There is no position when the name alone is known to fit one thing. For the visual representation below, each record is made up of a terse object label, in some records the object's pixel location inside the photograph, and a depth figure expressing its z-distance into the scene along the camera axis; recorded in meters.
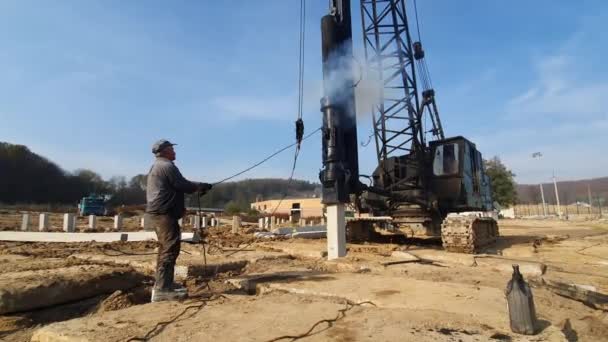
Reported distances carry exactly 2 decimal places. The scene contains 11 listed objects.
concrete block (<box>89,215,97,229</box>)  15.13
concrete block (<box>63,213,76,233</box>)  13.62
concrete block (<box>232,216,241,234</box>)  16.24
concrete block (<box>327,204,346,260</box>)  7.16
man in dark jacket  3.97
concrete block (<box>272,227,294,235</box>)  14.54
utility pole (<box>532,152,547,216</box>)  48.68
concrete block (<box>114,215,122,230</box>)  15.82
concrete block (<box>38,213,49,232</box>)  14.17
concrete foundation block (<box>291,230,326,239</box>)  14.41
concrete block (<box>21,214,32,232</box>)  14.59
